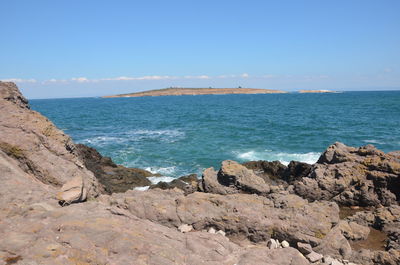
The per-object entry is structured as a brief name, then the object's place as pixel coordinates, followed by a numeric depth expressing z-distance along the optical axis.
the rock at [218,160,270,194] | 14.95
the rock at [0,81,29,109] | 14.79
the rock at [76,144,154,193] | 20.33
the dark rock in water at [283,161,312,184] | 19.78
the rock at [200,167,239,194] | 15.10
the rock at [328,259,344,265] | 8.96
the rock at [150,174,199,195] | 15.95
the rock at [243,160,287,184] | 21.61
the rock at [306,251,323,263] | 9.25
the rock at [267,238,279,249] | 10.06
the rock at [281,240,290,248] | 10.45
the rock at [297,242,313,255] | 9.91
